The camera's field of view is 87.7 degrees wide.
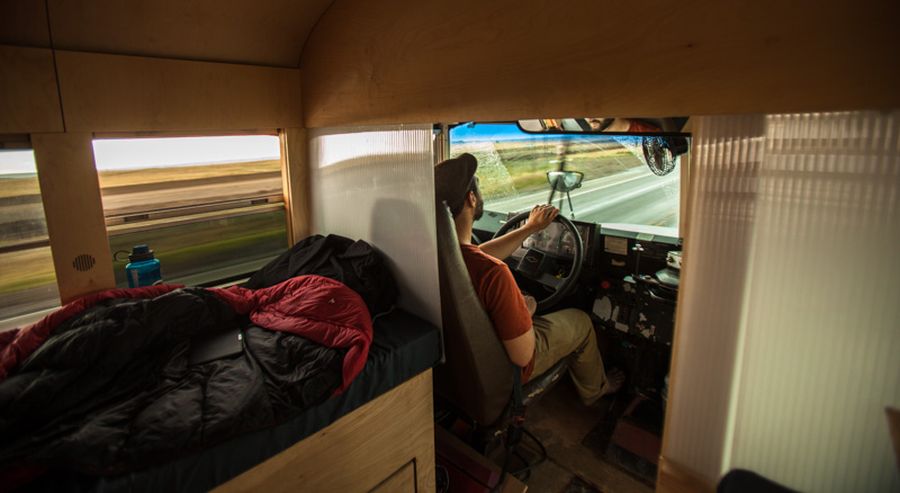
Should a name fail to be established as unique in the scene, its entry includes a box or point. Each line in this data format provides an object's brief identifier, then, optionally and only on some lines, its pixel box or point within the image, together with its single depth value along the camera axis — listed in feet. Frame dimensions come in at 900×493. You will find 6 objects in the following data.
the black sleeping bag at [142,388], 3.88
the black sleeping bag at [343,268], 6.78
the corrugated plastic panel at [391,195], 6.31
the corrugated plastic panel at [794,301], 2.83
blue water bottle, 7.06
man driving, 6.61
